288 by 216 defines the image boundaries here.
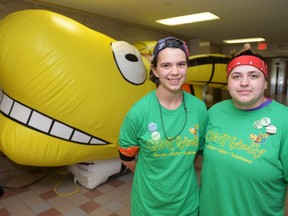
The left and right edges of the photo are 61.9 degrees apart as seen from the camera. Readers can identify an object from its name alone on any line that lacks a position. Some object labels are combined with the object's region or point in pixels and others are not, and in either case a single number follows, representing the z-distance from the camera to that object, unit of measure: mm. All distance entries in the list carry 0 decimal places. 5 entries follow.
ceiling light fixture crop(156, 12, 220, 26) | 4246
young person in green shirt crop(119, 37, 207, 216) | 1176
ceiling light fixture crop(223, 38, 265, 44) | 7150
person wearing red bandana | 999
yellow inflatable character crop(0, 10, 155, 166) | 2000
